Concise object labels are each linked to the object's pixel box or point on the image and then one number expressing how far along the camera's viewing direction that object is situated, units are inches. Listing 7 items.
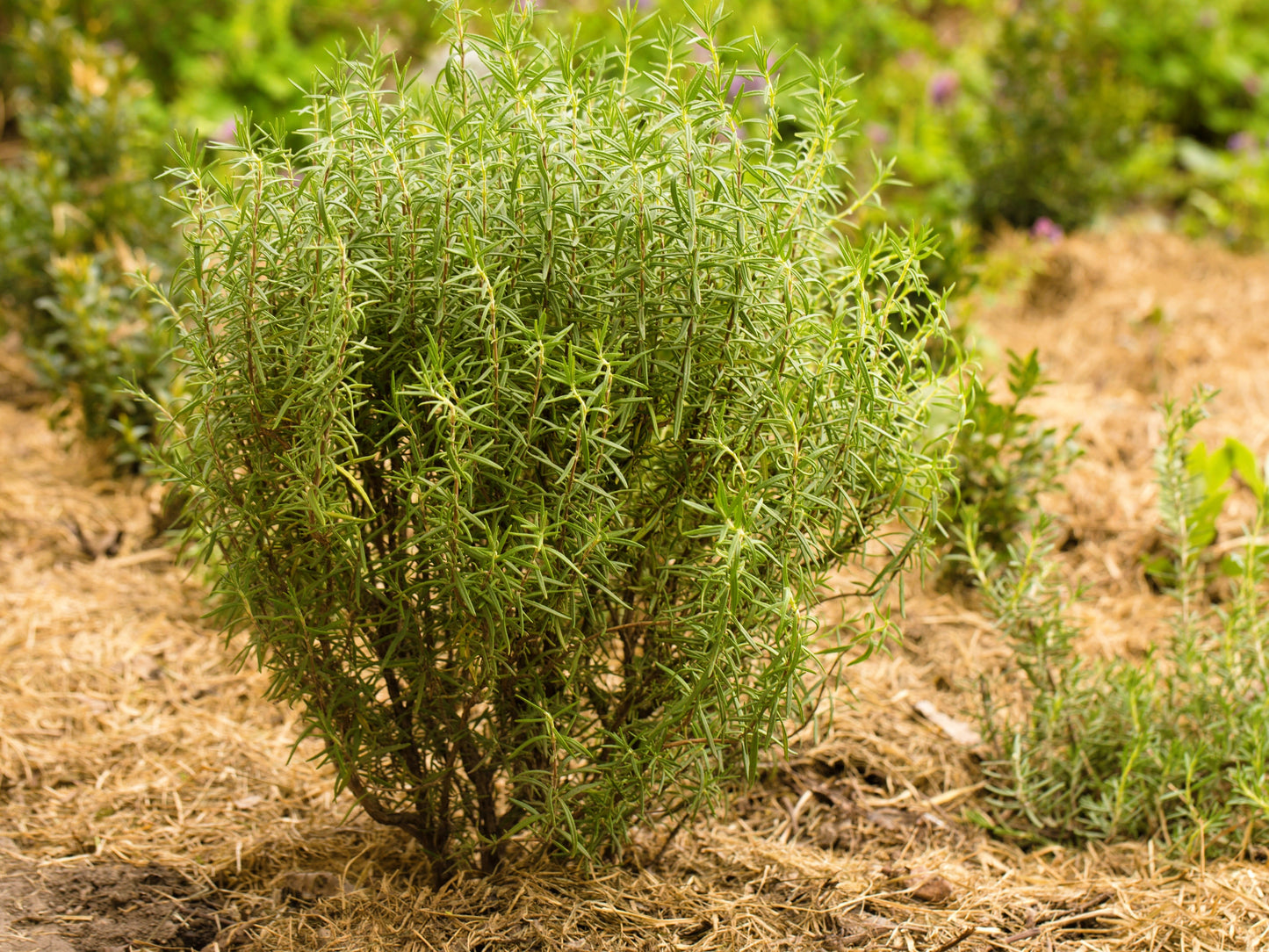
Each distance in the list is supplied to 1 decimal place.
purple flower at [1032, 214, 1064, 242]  179.8
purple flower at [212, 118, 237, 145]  182.6
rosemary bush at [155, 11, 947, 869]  55.0
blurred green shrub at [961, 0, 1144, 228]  202.8
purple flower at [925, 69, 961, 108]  228.4
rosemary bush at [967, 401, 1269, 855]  77.8
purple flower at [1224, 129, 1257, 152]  237.3
